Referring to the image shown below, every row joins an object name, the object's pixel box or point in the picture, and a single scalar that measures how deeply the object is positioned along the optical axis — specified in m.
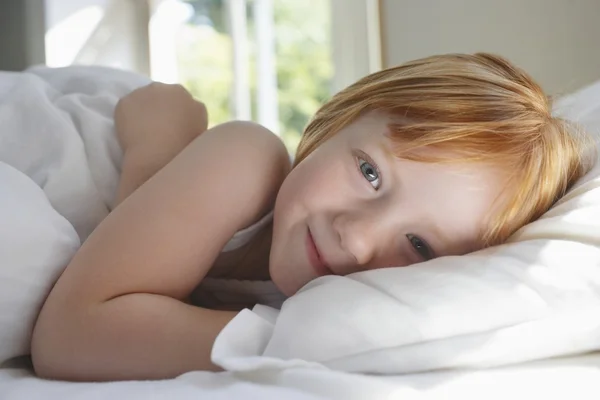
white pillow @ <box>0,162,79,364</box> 0.58
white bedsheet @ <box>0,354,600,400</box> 0.42
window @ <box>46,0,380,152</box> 2.65
